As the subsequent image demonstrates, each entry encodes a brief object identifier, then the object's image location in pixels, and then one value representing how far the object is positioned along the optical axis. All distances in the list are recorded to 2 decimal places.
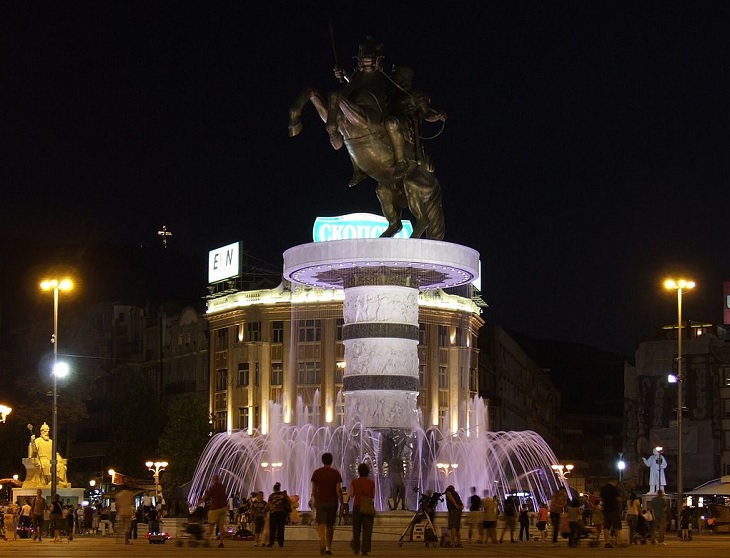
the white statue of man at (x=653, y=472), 74.44
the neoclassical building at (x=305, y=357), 93.06
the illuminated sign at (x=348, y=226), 91.94
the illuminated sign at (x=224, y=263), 99.19
